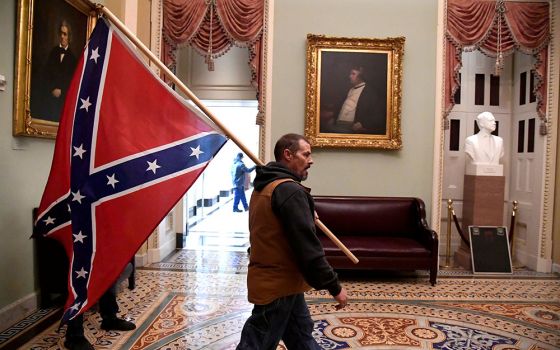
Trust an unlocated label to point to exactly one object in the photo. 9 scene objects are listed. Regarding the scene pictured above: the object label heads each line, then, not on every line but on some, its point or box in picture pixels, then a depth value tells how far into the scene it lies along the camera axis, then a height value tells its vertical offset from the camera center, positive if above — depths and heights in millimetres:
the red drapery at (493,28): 6098 +1971
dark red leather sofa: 5734 -725
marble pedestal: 6094 -436
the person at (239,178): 10367 -348
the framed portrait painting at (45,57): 3816 +960
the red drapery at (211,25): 6066 +1909
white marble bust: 6195 +343
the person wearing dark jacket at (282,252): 2082 -427
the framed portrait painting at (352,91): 6152 +1052
